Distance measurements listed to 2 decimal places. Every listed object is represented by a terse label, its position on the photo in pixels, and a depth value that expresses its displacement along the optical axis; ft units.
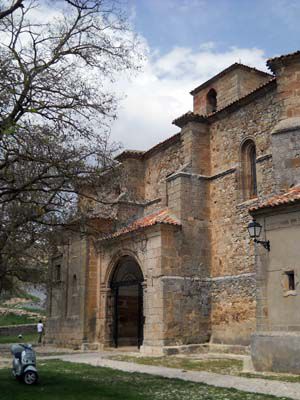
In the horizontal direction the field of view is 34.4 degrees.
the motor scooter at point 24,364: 29.35
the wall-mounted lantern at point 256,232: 37.06
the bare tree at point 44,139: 28.09
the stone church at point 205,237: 37.88
